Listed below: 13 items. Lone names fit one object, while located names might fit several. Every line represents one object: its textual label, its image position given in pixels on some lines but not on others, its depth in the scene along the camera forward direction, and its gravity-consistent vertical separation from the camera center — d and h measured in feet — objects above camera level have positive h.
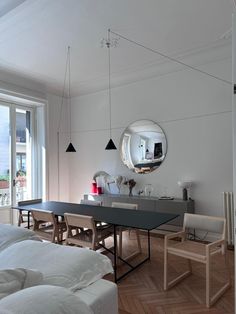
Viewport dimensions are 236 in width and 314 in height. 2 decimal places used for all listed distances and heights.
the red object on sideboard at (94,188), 17.39 -2.10
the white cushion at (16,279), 3.43 -1.78
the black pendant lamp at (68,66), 12.83 +5.39
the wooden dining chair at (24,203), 12.24 -2.35
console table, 13.09 -2.60
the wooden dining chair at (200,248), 7.88 -3.17
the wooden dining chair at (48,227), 10.59 -3.10
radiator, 12.12 -2.75
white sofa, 4.28 -2.03
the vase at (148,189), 15.53 -1.95
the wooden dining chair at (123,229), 11.41 -3.42
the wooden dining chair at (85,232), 9.45 -3.11
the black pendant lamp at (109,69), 11.59 +5.42
